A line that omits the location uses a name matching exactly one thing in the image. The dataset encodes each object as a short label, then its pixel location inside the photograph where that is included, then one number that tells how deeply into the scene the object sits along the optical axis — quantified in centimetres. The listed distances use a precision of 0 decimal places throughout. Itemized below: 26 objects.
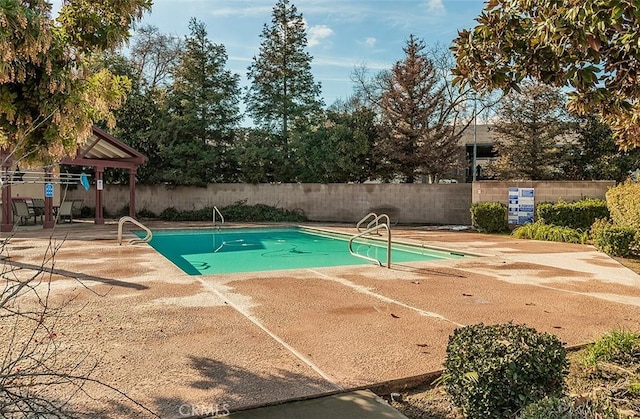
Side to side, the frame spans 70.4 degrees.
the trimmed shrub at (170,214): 1927
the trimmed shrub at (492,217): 1416
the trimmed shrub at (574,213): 1251
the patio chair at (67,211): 1662
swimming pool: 1020
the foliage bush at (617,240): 895
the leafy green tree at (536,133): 1858
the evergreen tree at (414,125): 1869
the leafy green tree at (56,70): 365
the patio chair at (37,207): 1587
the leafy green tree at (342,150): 1928
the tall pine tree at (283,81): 2075
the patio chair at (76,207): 1753
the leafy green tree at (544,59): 283
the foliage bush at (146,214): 1980
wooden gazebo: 1429
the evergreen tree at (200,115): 1972
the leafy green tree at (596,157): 1812
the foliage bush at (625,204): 896
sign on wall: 1426
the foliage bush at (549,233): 1166
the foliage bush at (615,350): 351
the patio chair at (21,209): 1490
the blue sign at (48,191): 1454
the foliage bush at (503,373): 260
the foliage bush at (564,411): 210
